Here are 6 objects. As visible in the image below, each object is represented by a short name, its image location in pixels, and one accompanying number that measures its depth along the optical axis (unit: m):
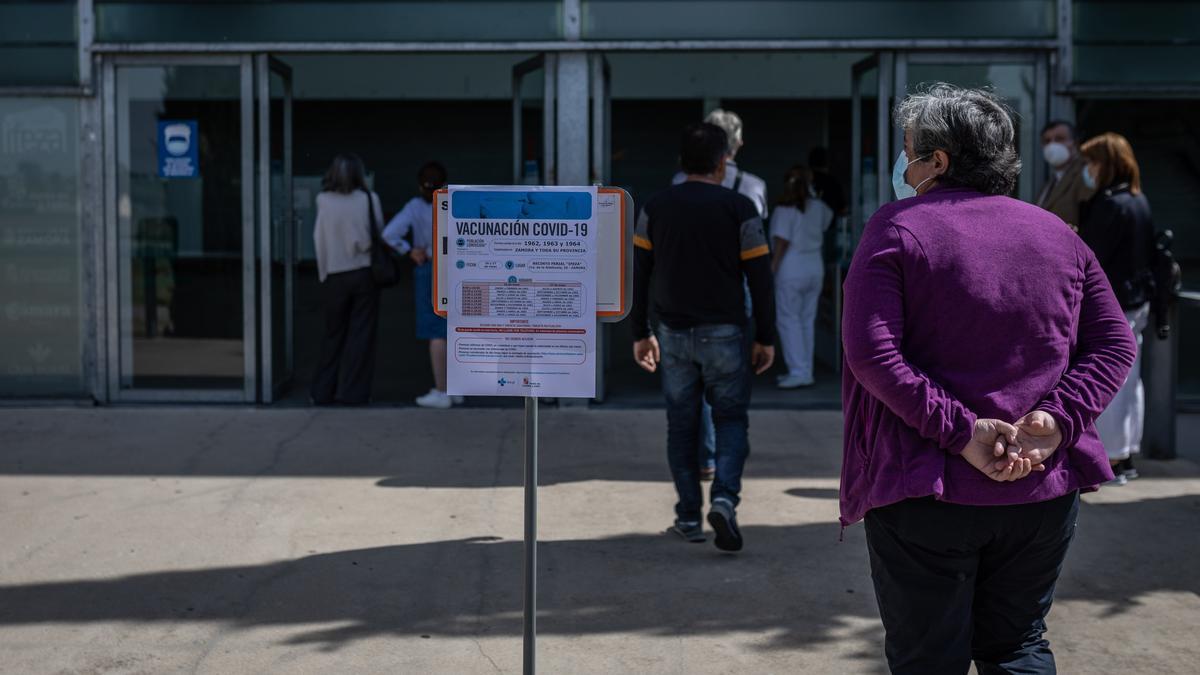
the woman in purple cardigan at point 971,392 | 3.12
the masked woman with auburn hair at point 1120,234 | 7.39
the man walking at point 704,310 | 6.15
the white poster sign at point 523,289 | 3.96
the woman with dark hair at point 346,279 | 10.17
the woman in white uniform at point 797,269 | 11.40
